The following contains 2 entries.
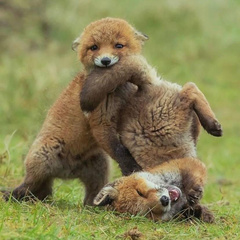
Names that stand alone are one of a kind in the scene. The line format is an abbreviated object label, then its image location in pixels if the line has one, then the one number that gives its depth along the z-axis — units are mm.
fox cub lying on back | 12586
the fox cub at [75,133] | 14437
